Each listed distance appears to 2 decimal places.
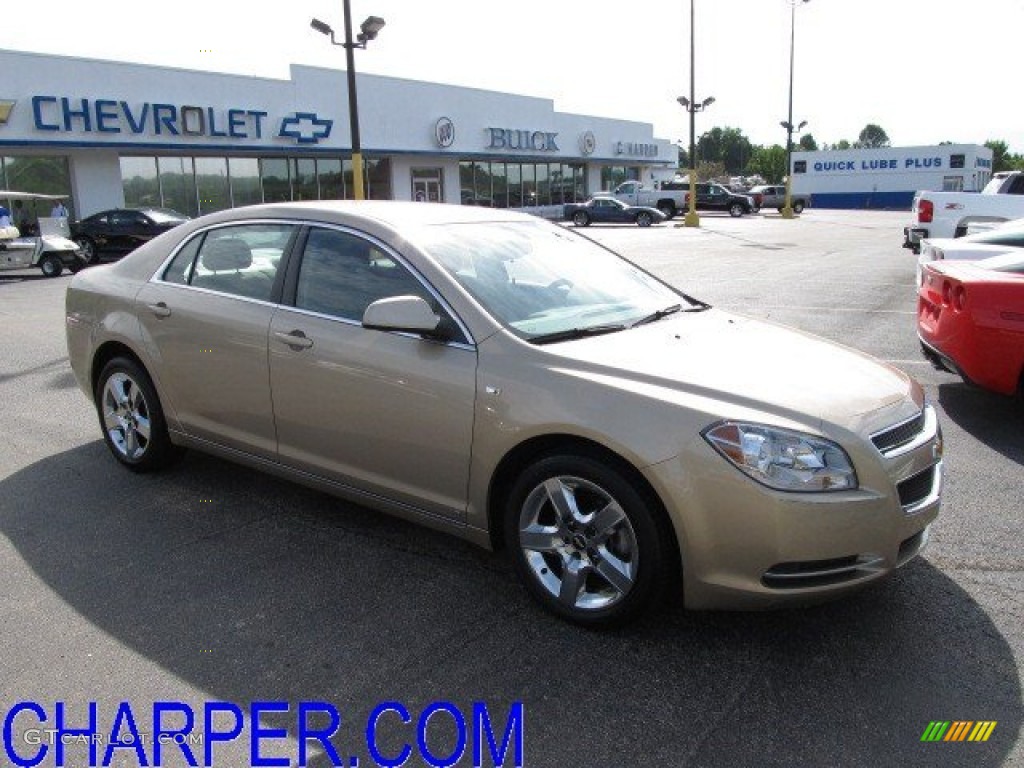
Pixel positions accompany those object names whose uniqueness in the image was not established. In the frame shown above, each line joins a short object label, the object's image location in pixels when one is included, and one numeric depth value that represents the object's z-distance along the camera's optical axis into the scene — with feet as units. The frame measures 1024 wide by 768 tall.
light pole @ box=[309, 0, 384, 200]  57.93
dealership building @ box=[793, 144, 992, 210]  211.41
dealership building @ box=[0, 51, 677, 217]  83.41
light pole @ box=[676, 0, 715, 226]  117.91
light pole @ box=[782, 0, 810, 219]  148.89
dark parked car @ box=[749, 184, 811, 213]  189.26
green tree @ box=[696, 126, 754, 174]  508.53
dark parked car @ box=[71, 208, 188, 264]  71.36
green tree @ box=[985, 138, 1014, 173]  357.92
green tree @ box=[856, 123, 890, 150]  560.61
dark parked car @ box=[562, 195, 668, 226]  129.59
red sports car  18.49
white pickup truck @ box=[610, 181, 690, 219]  149.18
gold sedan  9.77
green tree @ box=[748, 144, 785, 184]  363.02
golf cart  60.03
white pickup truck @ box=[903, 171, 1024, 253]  46.50
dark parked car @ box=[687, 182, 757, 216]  160.76
